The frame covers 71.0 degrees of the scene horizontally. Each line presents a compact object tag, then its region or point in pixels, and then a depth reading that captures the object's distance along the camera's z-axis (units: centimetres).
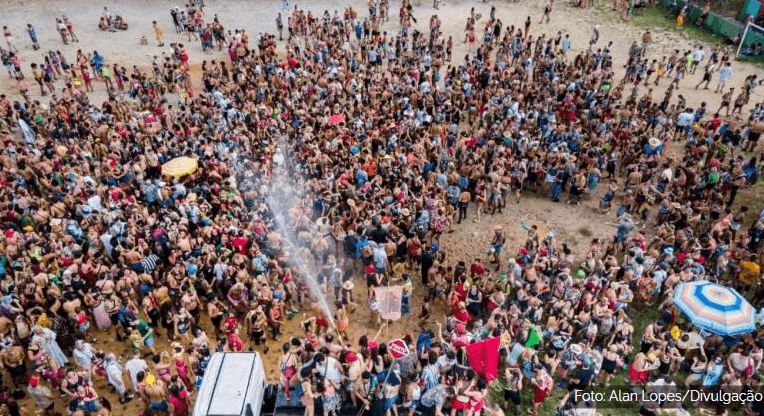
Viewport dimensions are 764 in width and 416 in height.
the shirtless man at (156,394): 1032
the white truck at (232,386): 943
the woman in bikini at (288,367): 1018
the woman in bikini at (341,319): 1255
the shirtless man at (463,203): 1631
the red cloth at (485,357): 1085
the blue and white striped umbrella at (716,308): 1094
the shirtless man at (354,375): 1000
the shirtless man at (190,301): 1216
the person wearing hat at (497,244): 1463
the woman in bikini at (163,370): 1051
